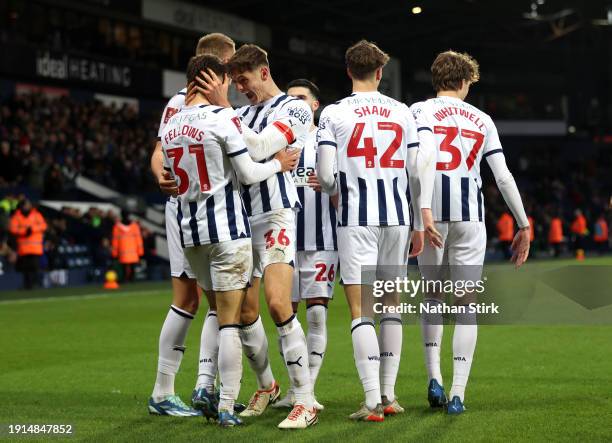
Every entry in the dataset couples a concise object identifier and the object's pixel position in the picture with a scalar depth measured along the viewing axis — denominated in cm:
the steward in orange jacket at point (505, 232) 3412
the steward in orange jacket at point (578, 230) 3884
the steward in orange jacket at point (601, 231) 3922
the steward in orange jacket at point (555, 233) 3747
